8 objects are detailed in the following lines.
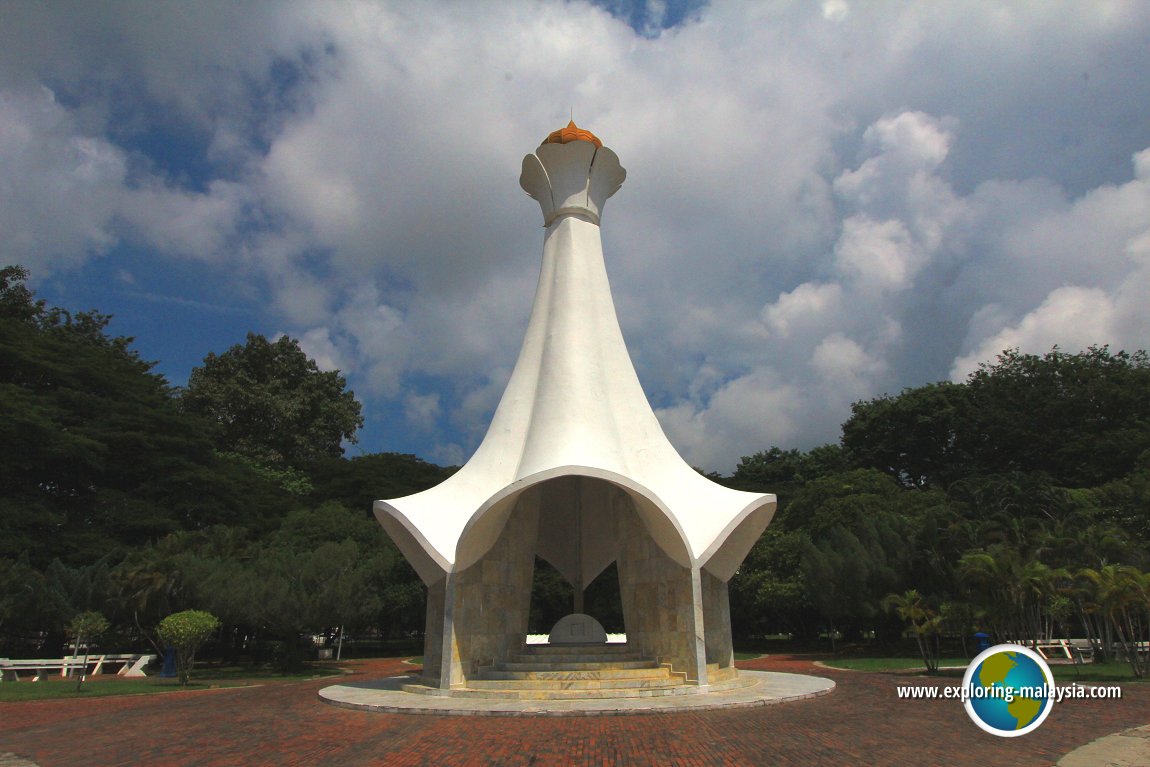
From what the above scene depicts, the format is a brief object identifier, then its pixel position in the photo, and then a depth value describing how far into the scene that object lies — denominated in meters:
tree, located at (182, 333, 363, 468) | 36.78
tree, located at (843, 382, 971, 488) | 37.78
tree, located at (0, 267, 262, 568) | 24.03
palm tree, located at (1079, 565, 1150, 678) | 11.47
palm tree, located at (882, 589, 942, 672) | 13.26
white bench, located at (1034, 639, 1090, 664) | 16.16
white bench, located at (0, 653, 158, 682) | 16.47
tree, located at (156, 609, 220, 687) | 14.31
